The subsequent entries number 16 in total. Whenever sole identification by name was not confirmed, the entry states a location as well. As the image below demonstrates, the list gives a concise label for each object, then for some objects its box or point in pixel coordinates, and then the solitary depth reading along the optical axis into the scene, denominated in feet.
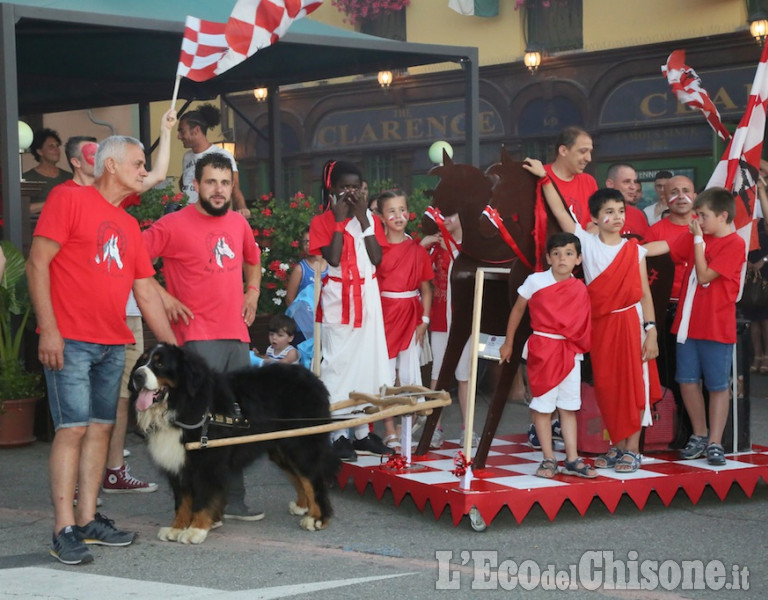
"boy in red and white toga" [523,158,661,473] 21.53
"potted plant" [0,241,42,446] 27.27
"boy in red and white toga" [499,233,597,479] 20.70
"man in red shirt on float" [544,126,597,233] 23.07
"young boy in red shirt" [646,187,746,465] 22.62
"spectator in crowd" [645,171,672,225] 32.50
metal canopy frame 28.86
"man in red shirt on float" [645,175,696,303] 25.39
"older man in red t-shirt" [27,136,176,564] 17.49
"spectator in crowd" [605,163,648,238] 26.45
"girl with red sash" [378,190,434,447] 25.31
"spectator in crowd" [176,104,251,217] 32.17
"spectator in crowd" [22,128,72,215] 34.06
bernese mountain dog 18.17
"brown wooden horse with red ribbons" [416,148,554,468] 21.25
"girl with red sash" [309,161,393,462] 24.06
